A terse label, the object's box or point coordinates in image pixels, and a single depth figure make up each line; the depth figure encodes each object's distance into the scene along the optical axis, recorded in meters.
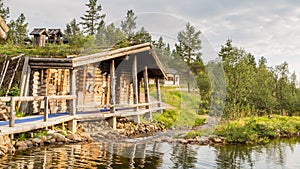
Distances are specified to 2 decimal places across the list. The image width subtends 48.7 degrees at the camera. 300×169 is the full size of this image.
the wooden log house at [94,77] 15.20
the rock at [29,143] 11.43
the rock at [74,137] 13.14
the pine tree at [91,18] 53.62
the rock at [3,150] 9.79
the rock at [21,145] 10.98
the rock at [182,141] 14.79
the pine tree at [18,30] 46.60
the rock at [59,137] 12.58
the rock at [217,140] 15.51
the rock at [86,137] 13.77
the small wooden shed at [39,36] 30.83
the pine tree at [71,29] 55.36
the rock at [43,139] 12.06
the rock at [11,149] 10.20
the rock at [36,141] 11.76
